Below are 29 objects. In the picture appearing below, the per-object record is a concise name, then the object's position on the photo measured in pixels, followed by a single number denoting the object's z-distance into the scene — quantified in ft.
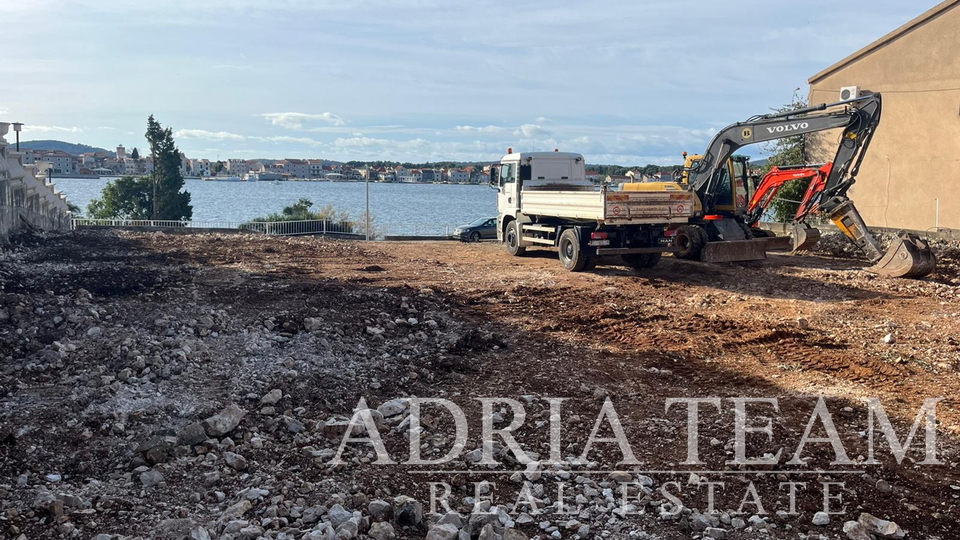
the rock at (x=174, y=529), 16.29
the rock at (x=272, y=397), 24.29
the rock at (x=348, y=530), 16.33
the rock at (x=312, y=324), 32.96
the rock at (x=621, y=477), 19.67
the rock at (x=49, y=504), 16.83
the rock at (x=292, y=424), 22.51
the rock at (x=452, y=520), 17.04
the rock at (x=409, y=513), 17.31
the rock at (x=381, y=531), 16.57
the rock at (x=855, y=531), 16.92
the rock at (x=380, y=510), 17.52
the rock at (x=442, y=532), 16.51
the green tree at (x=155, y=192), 189.98
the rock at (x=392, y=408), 24.31
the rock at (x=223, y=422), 21.64
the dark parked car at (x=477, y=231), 102.06
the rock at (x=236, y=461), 19.80
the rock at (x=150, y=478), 18.77
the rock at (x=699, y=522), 17.35
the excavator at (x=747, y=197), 55.47
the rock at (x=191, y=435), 21.04
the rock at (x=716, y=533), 16.97
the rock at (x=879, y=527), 16.94
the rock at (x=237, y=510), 17.10
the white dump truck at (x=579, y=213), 54.34
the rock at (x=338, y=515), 16.98
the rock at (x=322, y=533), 16.06
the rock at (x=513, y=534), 16.51
